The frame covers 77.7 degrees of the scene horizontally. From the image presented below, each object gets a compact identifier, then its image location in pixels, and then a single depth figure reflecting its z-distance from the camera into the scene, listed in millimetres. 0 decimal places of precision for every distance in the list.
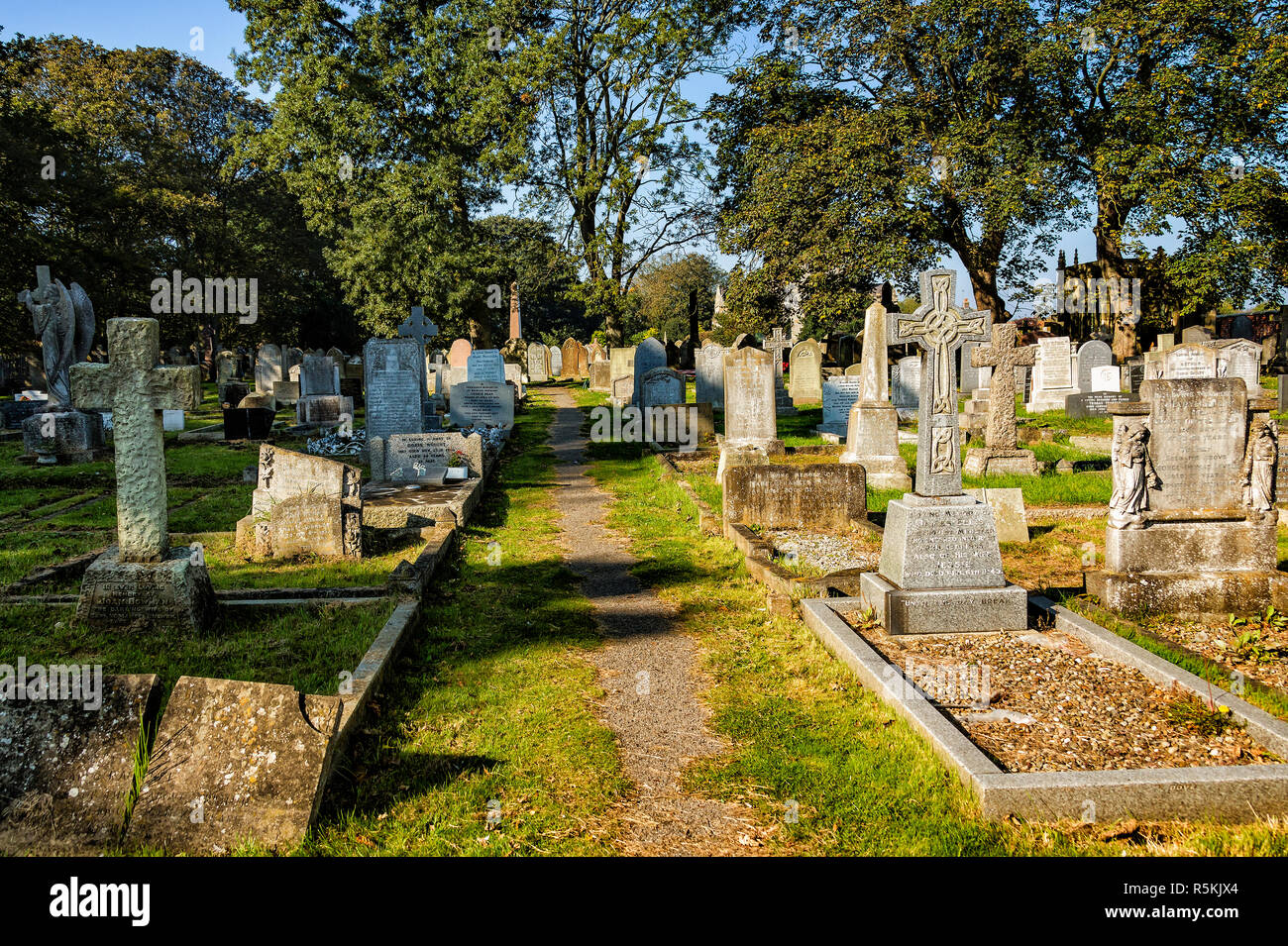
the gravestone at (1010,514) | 8242
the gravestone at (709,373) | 19516
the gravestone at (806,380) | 23203
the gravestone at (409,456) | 10922
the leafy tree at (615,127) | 28359
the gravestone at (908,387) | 17978
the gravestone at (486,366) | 21781
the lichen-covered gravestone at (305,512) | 7551
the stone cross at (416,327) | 17250
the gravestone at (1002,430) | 11914
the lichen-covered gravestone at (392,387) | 12750
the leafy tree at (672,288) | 66188
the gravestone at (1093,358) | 20984
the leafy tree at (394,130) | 26844
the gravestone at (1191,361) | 14773
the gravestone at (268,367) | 27203
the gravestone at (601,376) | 30541
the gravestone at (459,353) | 25425
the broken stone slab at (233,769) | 3094
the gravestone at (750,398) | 12305
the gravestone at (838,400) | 17500
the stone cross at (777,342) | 26470
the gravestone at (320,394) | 18812
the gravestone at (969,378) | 24172
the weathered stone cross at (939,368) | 5770
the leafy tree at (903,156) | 23156
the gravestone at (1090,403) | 17922
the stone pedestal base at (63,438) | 13484
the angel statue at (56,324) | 15164
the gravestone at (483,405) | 18062
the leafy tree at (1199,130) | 21203
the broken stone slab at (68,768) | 3020
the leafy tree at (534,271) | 30703
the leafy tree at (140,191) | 24688
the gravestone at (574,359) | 39469
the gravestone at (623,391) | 21781
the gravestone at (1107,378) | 19938
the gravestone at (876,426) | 11758
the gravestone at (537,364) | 36406
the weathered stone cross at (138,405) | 5352
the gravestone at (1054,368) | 21625
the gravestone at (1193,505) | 5949
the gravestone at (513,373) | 28544
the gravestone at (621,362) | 27620
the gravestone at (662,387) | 17812
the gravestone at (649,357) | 19625
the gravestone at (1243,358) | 15900
